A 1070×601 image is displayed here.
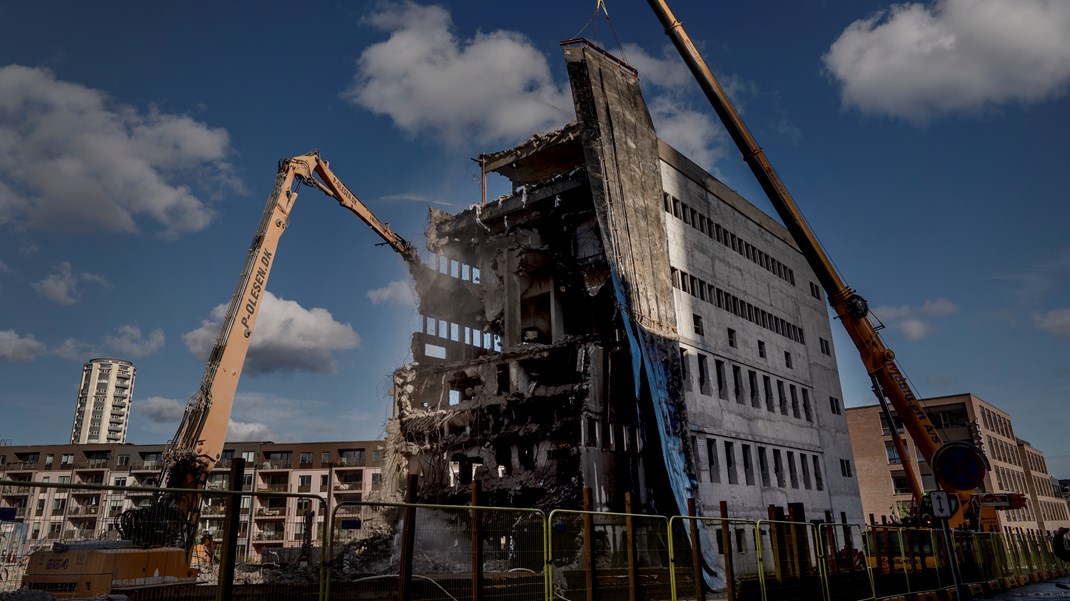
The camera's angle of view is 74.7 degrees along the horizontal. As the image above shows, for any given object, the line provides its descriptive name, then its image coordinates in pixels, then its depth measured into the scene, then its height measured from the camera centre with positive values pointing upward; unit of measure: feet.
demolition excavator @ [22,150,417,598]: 38.99 +9.41
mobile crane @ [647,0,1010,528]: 91.71 +29.87
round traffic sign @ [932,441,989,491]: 32.65 +2.64
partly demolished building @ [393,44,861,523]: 95.20 +27.94
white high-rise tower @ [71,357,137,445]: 605.56 +122.11
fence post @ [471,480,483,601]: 35.12 -1.01
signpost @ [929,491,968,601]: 33.71 +0.70
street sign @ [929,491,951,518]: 33.96 +0.96
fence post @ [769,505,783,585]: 48.66 -1.26
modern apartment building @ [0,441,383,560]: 256.93 +29.40
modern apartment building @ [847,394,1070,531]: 226.58 +23.88
